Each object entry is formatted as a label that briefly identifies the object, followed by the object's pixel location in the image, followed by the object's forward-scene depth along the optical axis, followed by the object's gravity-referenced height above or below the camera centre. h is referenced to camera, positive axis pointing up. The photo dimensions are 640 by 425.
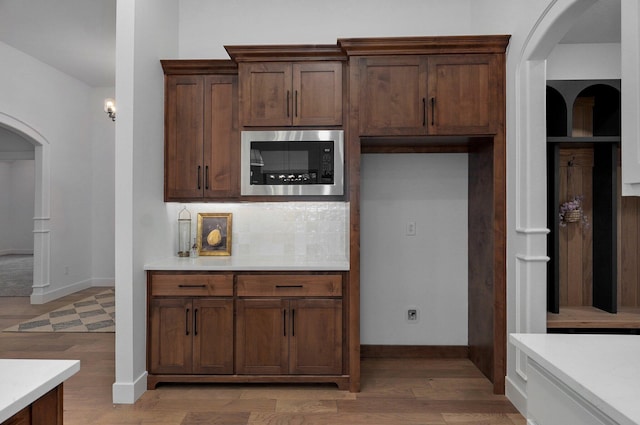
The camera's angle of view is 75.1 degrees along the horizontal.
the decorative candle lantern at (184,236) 3.57 -0.19
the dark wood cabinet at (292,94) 3.22 +0.93
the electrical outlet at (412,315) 3.71 -0.90
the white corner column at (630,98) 1.40 +0.41
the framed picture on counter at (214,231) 3.65 -0.16
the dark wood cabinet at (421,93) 3.04 +0.89
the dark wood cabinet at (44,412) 0.98 -0.49
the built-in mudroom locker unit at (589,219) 2.91 -0.03
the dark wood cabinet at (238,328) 3.05 -0.84
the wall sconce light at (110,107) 5.81 +1.49
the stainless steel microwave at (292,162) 3.23 +0.41
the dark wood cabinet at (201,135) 3.39 +0.65
